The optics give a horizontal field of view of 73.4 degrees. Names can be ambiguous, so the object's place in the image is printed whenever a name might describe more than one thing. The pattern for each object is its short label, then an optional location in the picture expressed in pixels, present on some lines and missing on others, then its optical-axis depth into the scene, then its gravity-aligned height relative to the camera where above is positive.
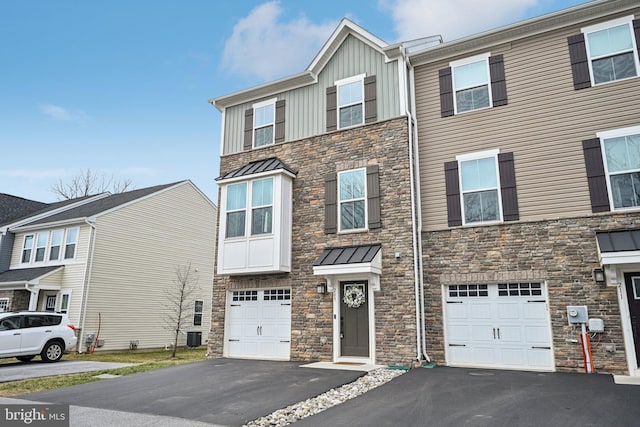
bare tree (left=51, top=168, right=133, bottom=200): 32.88 +9.42
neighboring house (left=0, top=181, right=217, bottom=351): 18.61 +2.23
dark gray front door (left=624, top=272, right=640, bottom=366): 9.00 +0.22
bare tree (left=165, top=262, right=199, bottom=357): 21.55 +0.62
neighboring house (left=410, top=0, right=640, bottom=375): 9.52 +2.80
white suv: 13.43 -0.83
